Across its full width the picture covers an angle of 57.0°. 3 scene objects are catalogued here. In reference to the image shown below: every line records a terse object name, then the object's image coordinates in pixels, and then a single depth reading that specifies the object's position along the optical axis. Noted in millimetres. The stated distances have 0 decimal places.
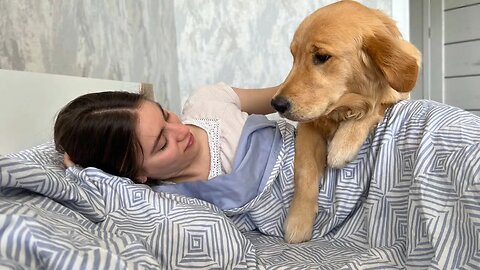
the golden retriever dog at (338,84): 929
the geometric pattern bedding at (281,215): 514
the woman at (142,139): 970
